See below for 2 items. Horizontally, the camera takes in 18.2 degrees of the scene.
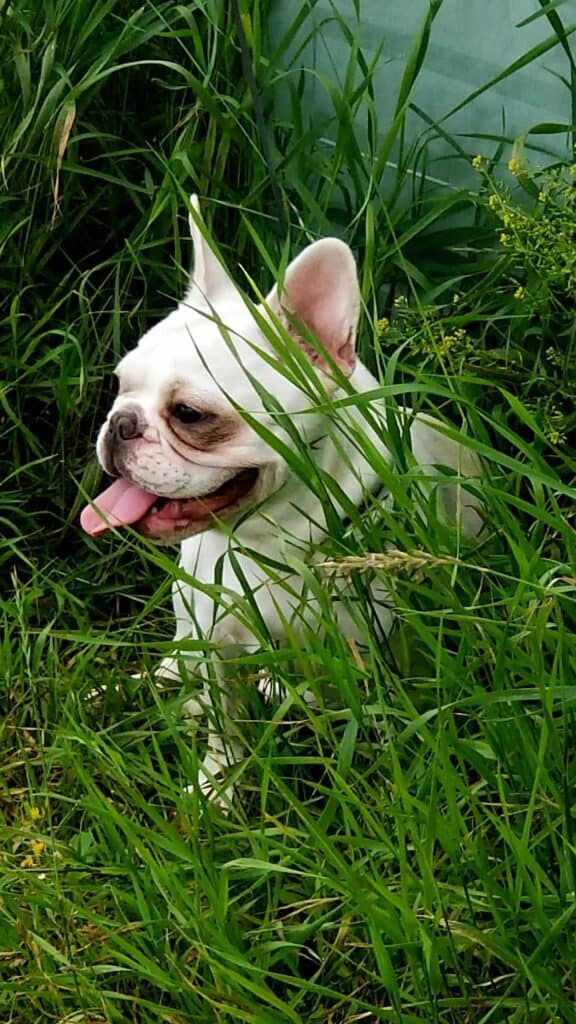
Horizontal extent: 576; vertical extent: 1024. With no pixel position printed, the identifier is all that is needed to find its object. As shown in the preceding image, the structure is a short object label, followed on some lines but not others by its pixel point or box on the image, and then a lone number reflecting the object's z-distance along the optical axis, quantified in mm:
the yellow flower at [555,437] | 2271
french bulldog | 2242
